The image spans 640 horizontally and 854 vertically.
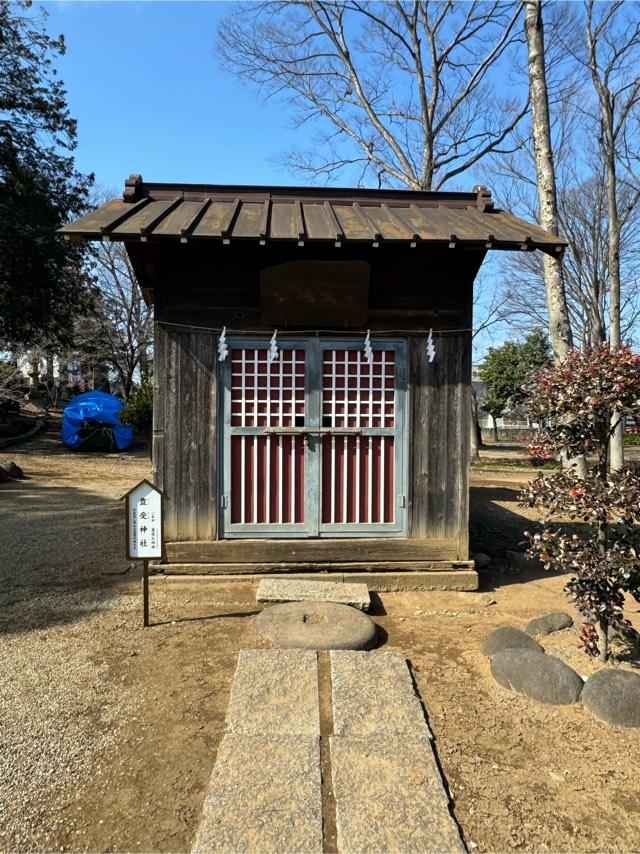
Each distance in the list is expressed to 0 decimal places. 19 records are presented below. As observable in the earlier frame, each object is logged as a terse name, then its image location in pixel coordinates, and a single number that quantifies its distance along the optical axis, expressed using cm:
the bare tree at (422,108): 1642
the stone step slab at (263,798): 220
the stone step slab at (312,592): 480
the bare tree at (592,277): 2081
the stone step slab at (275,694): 299
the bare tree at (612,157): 1588
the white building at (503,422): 4053
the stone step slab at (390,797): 221
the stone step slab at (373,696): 301
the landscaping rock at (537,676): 333
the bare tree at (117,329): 2697
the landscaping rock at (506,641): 395
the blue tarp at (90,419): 1923
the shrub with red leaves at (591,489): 354
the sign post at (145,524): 436
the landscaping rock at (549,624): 439
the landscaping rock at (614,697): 310
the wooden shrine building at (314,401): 540
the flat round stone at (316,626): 404
